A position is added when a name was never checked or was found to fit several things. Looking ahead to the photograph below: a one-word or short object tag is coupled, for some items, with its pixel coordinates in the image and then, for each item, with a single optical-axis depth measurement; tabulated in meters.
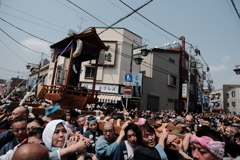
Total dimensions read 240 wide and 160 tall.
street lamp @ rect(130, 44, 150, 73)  17.02
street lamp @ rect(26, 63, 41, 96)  20.53
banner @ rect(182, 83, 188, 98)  19.15
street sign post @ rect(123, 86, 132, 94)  7.66
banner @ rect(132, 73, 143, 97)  15.70
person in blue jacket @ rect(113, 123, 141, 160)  2.32
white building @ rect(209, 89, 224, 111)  52.36
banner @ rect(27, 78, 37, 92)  21.56
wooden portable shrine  5.72
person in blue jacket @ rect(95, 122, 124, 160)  2.28
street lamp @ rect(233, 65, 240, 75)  10.25
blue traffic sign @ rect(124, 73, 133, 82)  8.68
